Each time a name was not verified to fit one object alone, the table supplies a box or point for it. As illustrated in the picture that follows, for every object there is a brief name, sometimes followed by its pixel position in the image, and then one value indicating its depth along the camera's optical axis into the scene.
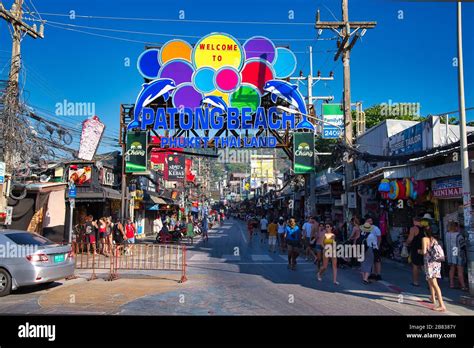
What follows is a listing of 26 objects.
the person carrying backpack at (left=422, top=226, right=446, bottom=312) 8.86
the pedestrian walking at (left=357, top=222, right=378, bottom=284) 11.89
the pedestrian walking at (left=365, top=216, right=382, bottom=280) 12.33
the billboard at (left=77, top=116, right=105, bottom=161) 21.41
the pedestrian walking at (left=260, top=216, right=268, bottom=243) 28.92
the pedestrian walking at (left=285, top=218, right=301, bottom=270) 14.58
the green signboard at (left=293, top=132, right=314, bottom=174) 23.72
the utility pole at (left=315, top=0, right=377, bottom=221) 18.31
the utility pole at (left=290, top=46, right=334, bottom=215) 24.31
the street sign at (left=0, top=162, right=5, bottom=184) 14.77
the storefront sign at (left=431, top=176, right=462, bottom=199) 12.31
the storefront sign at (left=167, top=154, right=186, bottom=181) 37.97
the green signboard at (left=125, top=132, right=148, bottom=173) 24.25
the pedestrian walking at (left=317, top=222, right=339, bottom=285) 11.87
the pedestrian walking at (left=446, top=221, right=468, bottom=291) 10.78
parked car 9.91
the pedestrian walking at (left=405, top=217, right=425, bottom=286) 11.02
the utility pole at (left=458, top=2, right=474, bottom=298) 9.80
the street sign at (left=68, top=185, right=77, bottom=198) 16.06
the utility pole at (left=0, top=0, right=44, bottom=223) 16.94
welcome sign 23.58
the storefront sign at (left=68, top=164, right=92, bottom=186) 21.19
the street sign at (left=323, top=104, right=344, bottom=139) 24.77
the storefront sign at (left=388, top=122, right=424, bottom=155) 16.66
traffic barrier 13.15
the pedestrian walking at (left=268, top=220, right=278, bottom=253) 21.64
